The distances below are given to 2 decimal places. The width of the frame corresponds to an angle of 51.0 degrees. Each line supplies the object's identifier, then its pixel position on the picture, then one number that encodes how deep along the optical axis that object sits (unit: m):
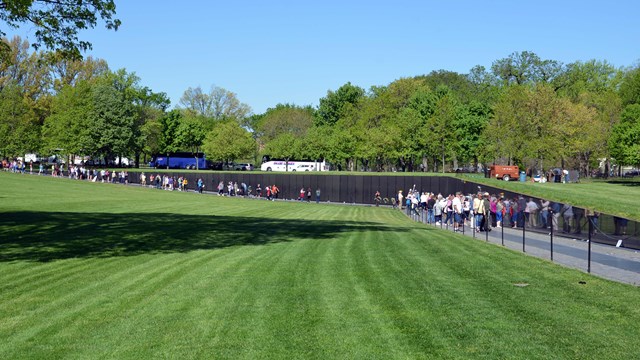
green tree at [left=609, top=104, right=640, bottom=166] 76.33
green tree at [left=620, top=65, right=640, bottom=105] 98.62
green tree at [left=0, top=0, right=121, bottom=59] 20.14
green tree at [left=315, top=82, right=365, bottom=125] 134.62
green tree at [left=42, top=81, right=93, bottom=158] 95.00
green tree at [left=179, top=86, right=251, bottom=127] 149.38
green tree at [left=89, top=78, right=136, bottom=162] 97.88
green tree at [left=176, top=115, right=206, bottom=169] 126.56
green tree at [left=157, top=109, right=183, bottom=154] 126.75
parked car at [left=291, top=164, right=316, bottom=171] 112.44
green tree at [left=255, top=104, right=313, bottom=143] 139.38
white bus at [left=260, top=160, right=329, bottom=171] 111.31
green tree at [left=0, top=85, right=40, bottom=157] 91.31
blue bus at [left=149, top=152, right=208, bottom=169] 117.31
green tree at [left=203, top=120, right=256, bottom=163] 112.06
